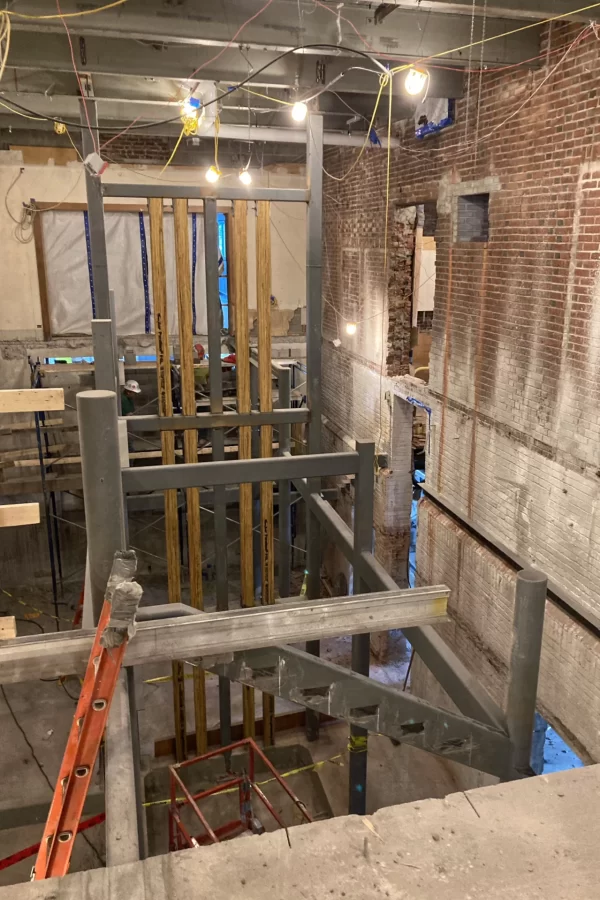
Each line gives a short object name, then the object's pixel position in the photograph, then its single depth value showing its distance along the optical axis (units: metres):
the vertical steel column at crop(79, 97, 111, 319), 4.91
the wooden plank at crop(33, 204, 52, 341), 10.56
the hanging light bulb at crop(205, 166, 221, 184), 6.04
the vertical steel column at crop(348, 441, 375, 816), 4.37
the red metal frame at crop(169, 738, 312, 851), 4.93
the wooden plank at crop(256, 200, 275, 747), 5.38
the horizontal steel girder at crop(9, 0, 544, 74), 4.41
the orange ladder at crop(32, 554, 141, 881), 1.78
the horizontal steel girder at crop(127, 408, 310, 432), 5.50
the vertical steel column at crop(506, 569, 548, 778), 2.77
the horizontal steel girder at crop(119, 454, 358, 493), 4.11
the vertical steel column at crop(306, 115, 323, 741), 5.14
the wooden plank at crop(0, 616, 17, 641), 3.98
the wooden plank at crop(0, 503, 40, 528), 3.90
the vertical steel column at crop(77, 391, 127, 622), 2.32
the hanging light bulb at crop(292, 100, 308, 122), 4.85
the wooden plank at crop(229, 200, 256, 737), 5.44
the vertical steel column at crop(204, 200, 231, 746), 5.28
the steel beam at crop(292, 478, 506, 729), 3.05
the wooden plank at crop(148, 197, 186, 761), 5.24
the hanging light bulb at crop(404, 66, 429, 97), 4.18
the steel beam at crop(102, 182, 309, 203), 4.91
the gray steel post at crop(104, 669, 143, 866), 1.73
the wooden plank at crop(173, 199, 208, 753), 5.29
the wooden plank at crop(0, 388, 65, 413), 4.19
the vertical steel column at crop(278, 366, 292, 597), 6.34
